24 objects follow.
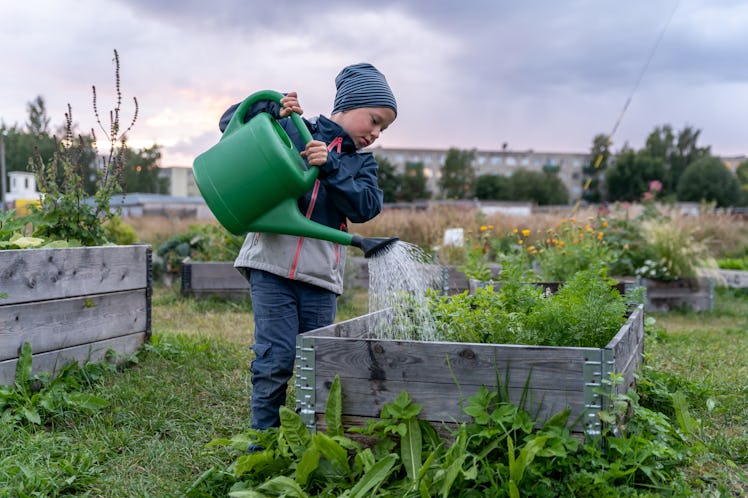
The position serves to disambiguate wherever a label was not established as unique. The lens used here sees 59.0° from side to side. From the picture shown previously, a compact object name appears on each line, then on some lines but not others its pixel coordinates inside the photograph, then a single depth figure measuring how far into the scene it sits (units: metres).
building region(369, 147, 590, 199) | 83.88
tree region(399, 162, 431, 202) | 56.56
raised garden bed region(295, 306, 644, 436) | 1.97
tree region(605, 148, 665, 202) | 54.00
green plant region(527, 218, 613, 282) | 4.92
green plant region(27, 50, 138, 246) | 3.71
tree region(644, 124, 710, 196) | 56.78
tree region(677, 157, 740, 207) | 47.34
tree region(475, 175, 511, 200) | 58.12
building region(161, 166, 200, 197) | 87.31
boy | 2.44
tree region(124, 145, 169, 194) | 54.81
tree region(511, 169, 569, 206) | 57.91
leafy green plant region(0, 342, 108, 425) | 2.85
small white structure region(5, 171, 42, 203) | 43.28
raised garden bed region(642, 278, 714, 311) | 6.74
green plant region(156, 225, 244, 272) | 7.07
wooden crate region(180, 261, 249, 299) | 6.56
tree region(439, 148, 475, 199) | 58.12
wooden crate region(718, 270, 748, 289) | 8.13
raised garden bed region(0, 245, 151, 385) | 3.12
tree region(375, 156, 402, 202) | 53.69
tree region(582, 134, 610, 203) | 57.60
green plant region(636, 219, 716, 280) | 6.83
